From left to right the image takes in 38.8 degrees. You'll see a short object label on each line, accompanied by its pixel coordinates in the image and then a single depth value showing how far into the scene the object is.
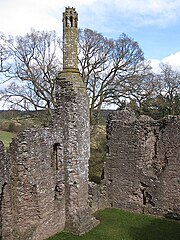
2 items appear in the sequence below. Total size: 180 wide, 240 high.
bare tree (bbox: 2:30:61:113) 15.82
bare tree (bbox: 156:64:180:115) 20.88
